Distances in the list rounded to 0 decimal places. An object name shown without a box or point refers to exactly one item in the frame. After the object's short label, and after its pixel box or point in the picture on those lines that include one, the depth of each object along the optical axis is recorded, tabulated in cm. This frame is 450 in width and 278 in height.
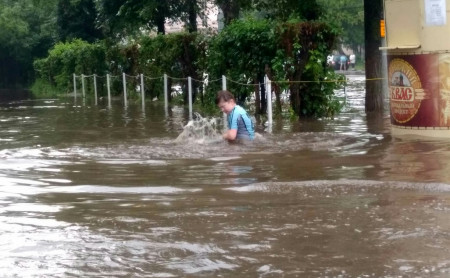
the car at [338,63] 7525
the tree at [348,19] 2102
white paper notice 1479
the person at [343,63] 7419
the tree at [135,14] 3662
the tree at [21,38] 6188
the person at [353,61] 7959
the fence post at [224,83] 2124
